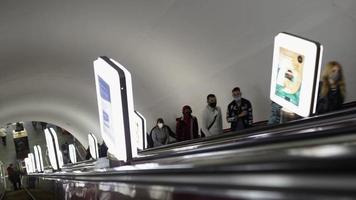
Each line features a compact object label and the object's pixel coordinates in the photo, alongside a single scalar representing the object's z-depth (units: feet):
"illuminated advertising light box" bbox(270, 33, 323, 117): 12.76
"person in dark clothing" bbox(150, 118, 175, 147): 37.63
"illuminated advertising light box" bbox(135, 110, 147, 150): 20.32
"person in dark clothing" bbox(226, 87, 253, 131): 25.67
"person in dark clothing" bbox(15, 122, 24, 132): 124.67
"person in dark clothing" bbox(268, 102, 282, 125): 18.01
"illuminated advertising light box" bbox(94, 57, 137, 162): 9.39
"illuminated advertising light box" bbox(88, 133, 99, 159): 51.52
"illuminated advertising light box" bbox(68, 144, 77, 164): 61.50
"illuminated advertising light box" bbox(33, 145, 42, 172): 57.62
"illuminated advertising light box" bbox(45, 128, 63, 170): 34.50
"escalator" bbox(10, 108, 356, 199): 2.46
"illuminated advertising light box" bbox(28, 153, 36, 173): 70.89
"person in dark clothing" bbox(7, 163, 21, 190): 92.52
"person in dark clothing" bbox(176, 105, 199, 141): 32.45
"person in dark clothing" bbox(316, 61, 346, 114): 17.52
